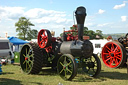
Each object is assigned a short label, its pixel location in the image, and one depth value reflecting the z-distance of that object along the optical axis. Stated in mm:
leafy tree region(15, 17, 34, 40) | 49250
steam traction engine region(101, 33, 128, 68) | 9297
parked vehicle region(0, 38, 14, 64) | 12509
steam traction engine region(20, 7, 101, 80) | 6285
